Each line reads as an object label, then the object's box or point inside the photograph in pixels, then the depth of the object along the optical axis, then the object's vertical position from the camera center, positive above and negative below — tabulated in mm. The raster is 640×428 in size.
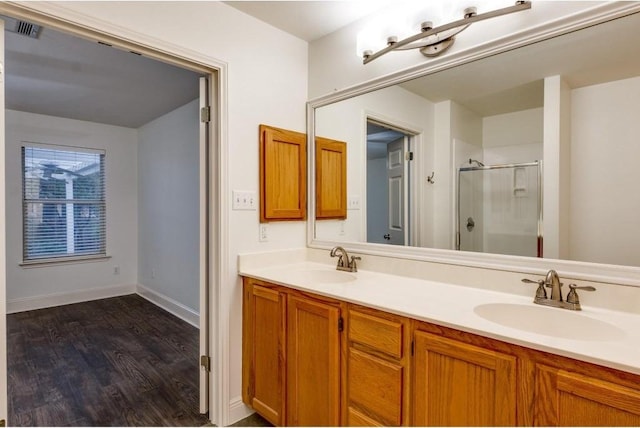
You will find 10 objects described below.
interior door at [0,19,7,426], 1367 -282
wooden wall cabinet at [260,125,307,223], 2094 +237
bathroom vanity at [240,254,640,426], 933 -513
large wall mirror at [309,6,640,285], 1307 +257
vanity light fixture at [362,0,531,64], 1409 +845
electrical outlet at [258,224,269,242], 2105 -148
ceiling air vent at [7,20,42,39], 2042 +1134
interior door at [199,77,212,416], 2002 -190
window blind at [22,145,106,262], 4145 +97
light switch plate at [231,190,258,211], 1972 +62
